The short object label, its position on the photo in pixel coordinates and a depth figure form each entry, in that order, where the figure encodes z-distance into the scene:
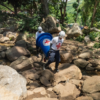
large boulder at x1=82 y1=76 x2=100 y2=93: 2.45
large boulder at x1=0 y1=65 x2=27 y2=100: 1.87
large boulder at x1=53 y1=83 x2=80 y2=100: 2.37
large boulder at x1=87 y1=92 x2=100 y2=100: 2.25
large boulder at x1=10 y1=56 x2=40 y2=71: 3.60
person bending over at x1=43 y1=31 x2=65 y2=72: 3.25
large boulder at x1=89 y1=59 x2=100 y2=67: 4.41
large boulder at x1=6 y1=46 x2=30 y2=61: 4.62
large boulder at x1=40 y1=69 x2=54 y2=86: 2.95
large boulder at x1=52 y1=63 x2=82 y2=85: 3.20
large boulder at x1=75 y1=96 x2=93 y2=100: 2.25
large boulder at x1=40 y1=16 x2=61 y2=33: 9.62
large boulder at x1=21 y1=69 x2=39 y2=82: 3.19
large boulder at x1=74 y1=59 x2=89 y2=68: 4.50
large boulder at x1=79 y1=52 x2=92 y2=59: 5.02
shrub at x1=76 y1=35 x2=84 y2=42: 8.39
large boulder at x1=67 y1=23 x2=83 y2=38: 8.72
